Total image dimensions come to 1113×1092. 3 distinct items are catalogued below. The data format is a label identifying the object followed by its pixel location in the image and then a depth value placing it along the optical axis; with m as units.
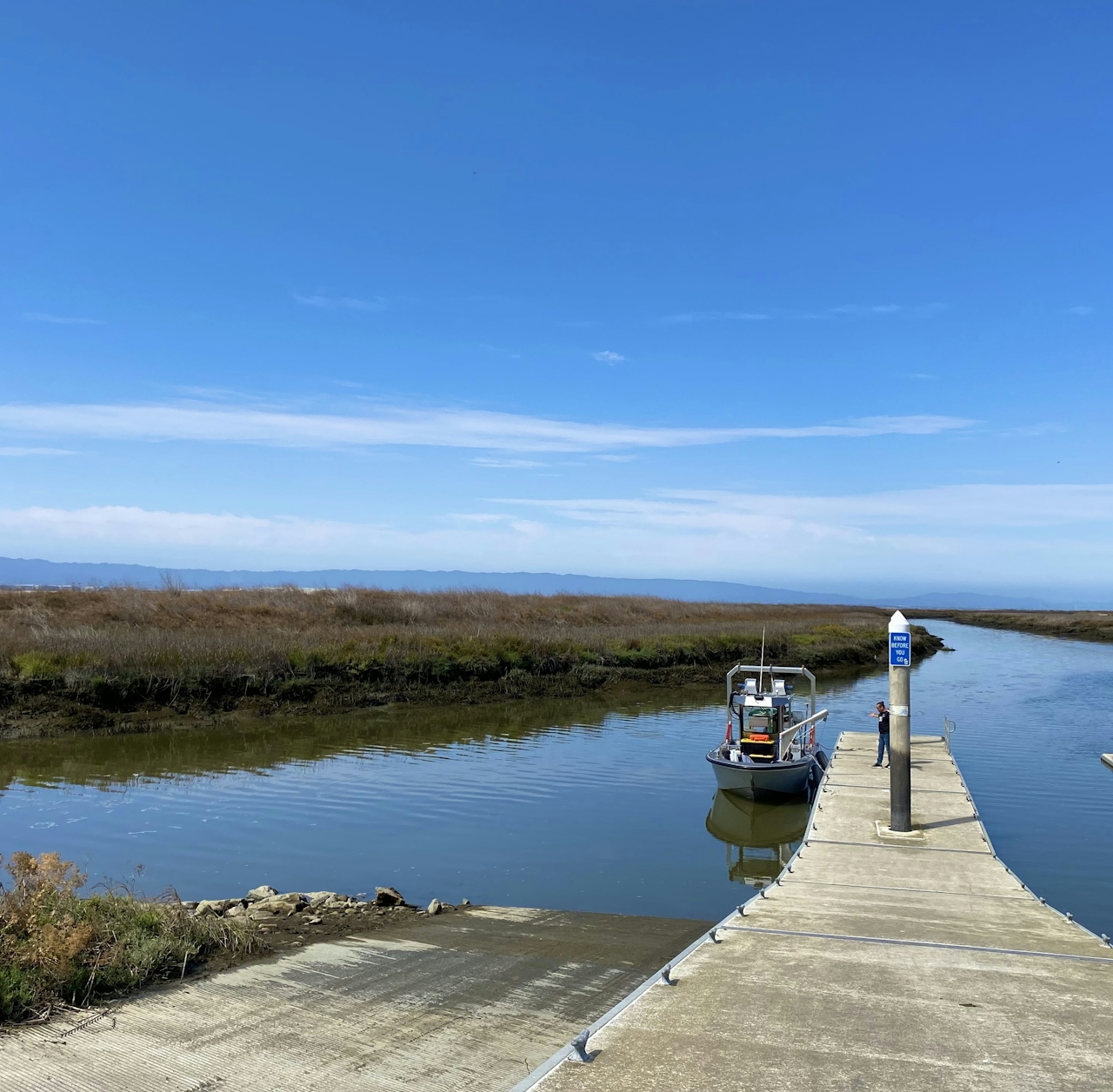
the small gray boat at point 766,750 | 20.92
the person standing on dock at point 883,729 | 21.45
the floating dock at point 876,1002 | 5.88
